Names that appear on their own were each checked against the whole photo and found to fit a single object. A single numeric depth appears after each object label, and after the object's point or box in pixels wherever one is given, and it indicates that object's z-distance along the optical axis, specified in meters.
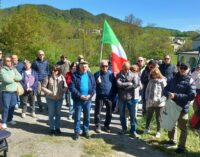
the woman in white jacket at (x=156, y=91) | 8.41
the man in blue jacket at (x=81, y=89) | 8.02
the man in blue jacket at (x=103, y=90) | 8.59
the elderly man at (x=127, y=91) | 8.48
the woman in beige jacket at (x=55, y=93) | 8.31
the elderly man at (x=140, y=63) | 10.67
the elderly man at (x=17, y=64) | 10.04
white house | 42.92
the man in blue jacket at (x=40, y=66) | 10.60
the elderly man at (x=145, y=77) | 10.03
